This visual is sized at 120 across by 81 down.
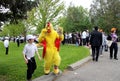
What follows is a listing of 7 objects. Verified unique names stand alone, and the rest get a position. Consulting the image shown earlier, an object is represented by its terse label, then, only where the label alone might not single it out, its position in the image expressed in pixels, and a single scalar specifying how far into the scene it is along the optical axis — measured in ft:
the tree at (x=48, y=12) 68.22
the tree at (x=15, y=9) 16.76
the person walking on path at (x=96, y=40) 25.55
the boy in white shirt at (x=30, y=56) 15.08
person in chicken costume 16.78
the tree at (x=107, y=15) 99.12
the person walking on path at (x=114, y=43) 27.19
